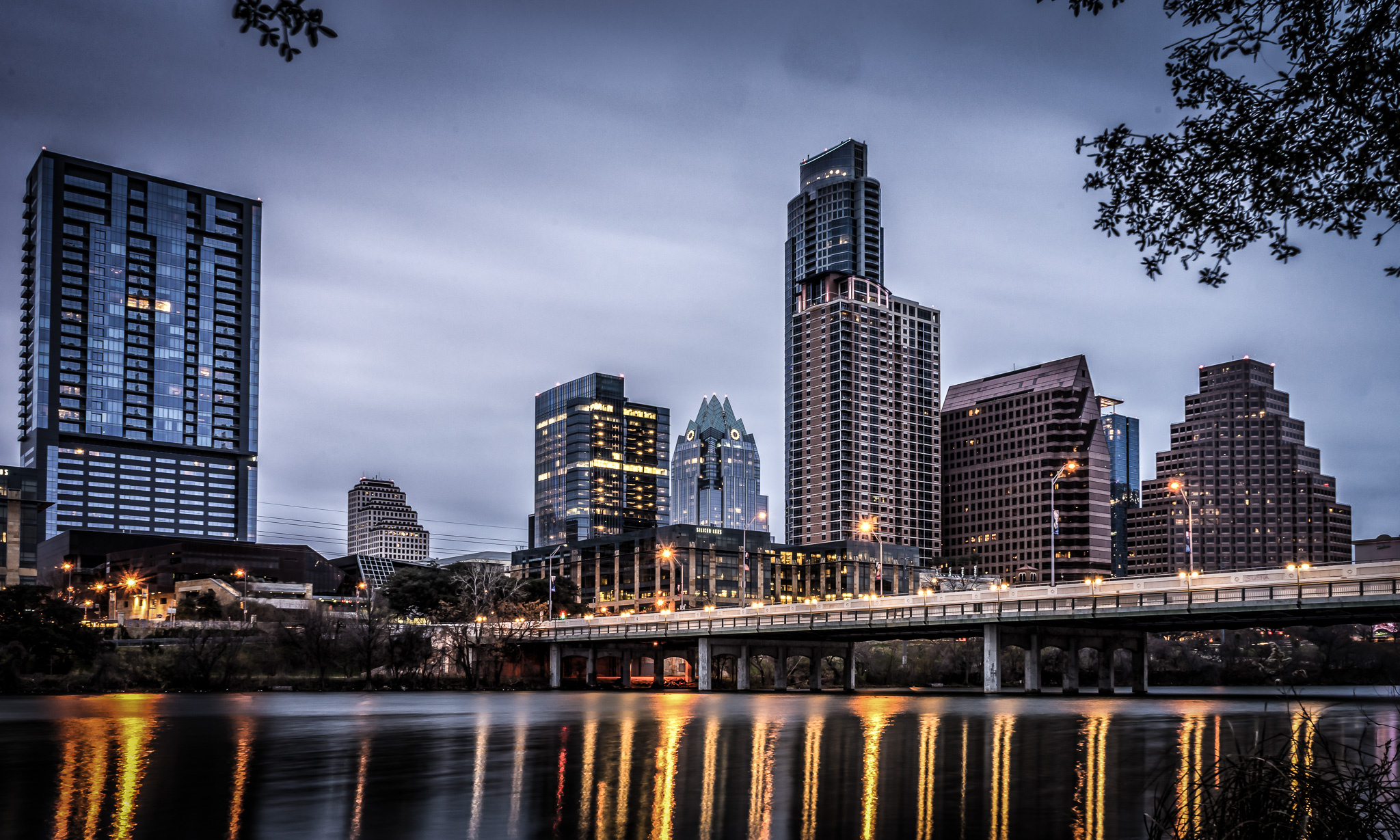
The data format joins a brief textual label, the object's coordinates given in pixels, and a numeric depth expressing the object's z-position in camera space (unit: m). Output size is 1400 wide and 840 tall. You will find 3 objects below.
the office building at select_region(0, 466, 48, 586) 181.38
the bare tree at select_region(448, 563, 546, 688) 118.19
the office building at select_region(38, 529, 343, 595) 193.75
